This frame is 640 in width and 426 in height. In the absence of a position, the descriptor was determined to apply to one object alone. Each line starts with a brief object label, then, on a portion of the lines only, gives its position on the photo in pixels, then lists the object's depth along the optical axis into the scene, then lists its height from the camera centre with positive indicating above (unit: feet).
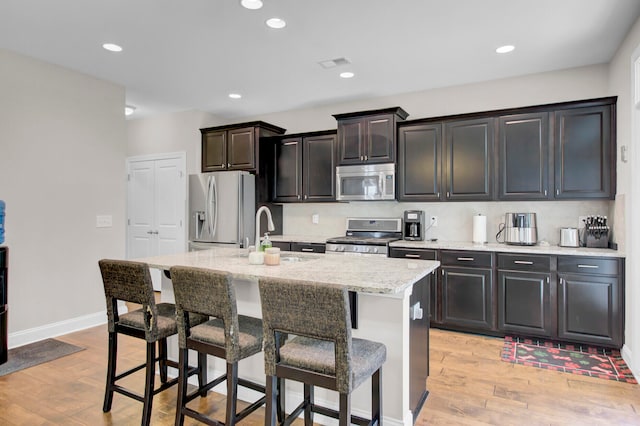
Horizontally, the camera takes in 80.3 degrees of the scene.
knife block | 11.50 -0.82
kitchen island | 6.51 -1.83
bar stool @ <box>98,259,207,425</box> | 6.89 -2.06
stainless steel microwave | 14.42 +1.22
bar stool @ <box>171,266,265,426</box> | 5.99 -2.02
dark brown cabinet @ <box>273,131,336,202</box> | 16.15 +1.98
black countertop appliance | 14.21 -0.40
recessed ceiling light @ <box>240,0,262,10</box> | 8.68 +4.85
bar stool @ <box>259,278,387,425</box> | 5.00 -1.94
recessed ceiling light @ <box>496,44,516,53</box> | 11.05 +4.88
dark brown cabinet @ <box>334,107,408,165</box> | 14.38 +3.03
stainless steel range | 14.07 -0.94
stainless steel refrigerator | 16.10 +0.17
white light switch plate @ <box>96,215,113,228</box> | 13.87 -0.31
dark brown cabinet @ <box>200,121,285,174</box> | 16.90 +3.12
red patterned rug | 9.69 -4.03
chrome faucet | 8.33 -0.33
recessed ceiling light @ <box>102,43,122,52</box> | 11.07 +4.89
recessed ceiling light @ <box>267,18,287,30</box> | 9.59 +4.88
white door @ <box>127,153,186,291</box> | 18.48 +0.35
